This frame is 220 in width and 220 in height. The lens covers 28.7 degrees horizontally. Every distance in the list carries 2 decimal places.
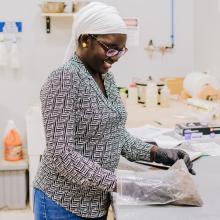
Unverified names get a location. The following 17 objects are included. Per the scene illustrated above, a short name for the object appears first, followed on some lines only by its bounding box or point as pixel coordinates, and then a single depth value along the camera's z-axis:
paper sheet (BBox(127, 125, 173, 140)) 2.38
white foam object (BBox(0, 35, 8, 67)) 3.56
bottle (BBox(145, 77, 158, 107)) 3.34
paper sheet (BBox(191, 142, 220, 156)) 2.09
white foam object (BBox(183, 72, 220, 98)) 3.35
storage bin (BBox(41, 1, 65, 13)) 3.51
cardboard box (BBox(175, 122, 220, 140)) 2.35
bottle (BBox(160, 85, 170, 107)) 3.32
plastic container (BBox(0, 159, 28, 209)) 3.44
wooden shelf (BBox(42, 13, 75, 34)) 3.51
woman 1.38
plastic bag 1.42
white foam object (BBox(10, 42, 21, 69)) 3.60
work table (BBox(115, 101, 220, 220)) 1.37
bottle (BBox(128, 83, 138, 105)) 3.41
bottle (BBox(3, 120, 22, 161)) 3.43
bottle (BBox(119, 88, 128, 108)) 3.32
